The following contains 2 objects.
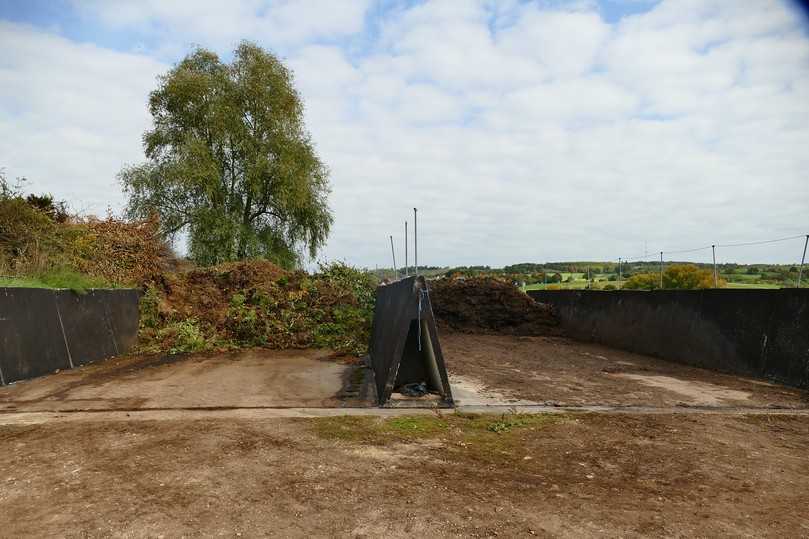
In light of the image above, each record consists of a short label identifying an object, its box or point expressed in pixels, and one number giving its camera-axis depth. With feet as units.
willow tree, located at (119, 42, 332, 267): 76.89
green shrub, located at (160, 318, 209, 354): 34.42
